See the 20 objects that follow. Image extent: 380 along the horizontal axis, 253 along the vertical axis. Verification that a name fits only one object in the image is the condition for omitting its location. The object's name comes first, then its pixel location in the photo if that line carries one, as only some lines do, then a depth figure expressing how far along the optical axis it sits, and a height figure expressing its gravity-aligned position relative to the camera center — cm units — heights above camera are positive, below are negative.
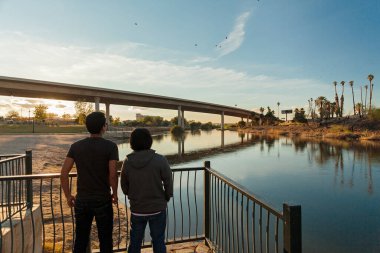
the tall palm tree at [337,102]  9459 +731
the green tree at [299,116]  9581 +264
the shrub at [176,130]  7994 -202
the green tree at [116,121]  12711 +136
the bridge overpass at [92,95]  4578 +629
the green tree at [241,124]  12006 -43
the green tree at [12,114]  11738 +457
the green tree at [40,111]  7731 +384
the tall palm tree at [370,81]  8119 +1303
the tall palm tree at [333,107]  10508 +628
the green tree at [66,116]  13750 +422
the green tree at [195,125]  13312 -97
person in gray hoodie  315 -75
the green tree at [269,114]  11588 +396
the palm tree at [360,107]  8744 +519
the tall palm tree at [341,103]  9478 +713
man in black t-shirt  326 -66
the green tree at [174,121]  16130 +149
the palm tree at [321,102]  9436 +817
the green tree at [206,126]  14230 -150
